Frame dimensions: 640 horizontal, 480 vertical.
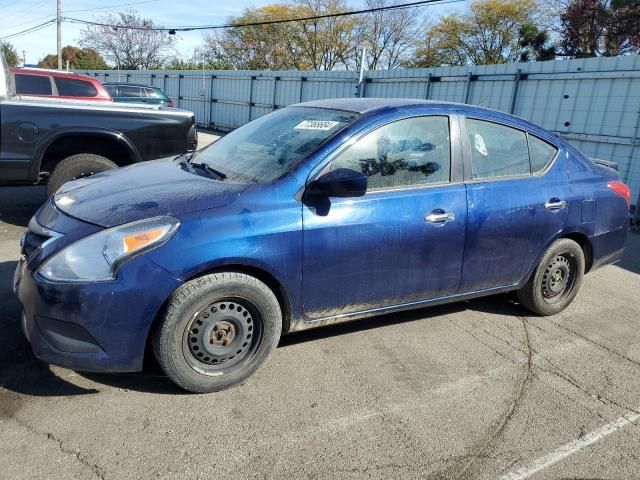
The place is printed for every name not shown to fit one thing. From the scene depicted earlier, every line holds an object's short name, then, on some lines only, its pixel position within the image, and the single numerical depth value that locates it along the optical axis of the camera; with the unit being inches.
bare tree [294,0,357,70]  1822.1
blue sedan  108.5
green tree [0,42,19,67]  2043.8
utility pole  1378.0
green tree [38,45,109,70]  1924.6
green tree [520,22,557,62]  1439.5
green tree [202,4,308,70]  1889.8
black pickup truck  225.1
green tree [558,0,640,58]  1230.3
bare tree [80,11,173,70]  1939.0
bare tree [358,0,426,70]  1813.5
